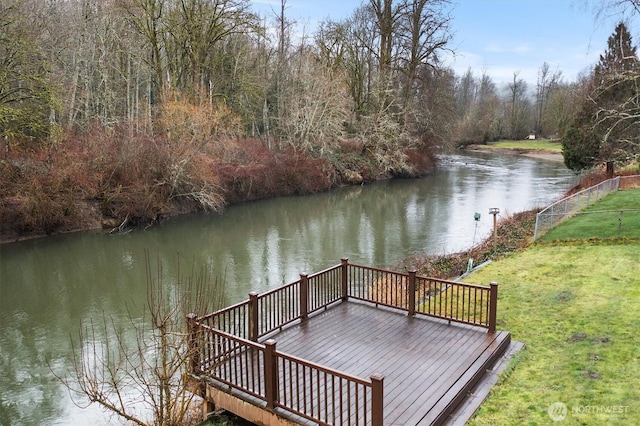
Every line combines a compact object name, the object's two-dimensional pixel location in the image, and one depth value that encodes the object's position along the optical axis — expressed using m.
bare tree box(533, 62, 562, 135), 83.61
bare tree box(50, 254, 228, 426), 5.53
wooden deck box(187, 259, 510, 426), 5.82
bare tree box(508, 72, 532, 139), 78.69
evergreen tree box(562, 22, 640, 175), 24.11
